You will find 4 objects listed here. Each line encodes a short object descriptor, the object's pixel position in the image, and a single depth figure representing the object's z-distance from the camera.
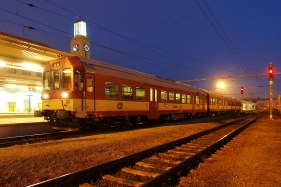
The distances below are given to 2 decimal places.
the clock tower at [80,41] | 52.81
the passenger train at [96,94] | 11.63
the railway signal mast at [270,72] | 22.62
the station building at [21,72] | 14.69
